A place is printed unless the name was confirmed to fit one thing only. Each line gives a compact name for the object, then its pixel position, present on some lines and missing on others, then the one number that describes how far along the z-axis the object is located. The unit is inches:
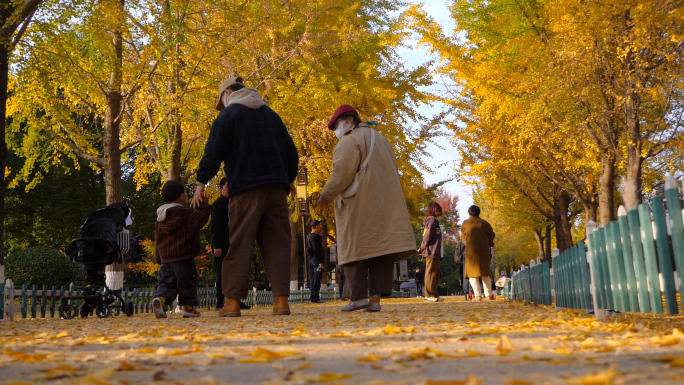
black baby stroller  382.0
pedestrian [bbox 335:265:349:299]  813.3
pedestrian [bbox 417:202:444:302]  561.3
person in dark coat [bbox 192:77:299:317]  278.2
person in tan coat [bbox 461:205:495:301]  559.2
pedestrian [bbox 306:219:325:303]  694.5
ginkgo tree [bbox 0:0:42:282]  357.4
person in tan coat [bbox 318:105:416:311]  298.8
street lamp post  740.6
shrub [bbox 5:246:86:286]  880.9
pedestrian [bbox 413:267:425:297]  1496.1
